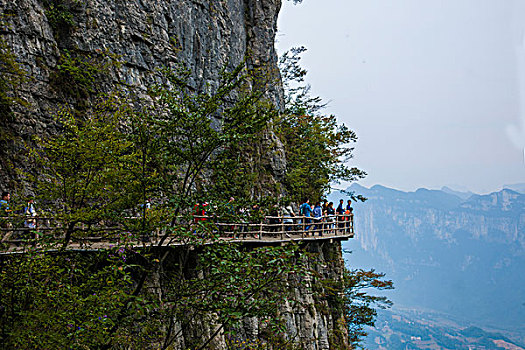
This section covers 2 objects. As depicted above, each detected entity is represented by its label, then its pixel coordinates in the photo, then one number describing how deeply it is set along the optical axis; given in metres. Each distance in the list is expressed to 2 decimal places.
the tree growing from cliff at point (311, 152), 24.81
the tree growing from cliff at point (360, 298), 27.55
